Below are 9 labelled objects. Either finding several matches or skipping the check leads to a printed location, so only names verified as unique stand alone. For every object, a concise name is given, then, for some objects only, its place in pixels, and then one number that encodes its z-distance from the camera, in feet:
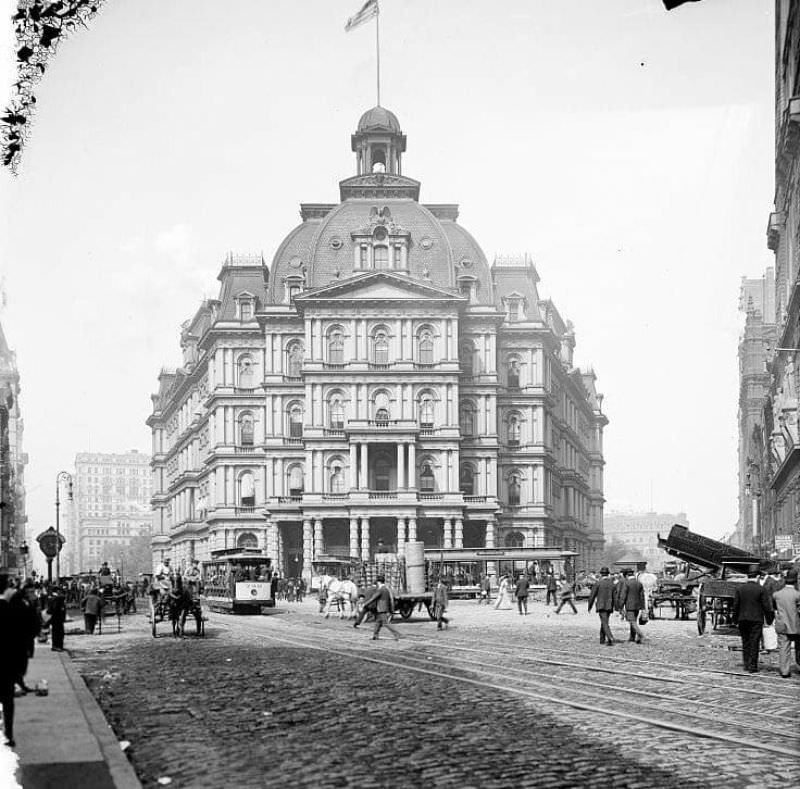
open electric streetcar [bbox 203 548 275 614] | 153.17
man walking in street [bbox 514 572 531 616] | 140.77
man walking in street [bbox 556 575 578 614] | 142.51
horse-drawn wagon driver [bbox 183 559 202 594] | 171.94
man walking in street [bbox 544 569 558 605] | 167.53
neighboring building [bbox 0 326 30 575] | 47.81
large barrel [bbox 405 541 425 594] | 146.92
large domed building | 267.18
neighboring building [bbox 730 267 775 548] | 365.96
